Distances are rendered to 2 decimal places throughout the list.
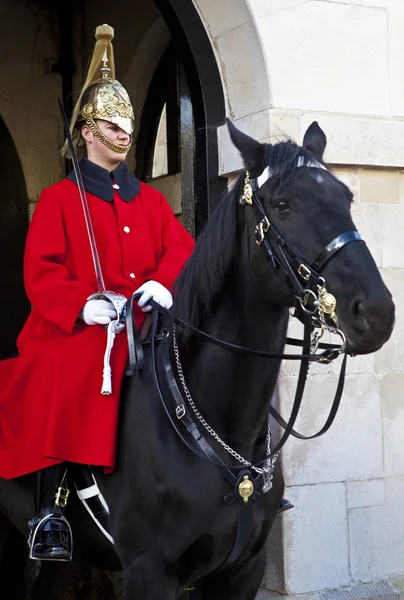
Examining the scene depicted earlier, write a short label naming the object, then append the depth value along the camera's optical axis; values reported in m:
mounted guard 3.41
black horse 2.92
